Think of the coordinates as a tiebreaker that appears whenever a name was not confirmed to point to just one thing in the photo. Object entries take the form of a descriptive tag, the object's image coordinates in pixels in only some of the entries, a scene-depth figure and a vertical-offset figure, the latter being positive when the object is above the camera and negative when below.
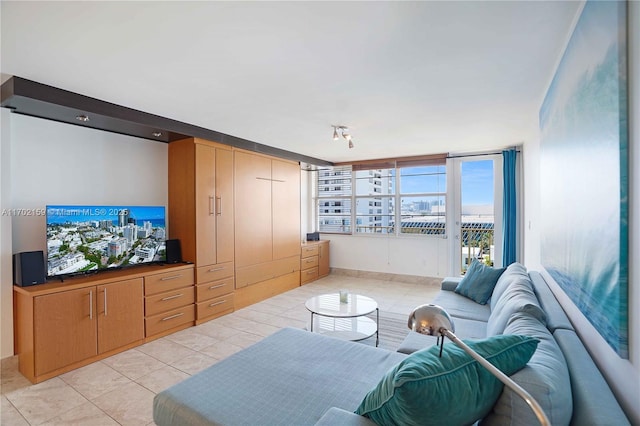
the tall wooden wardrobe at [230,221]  3.83 -0.11
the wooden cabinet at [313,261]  5.80 -0.95
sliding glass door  5.16 -0.02
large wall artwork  1.00 +0.15
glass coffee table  3.06 -1.01
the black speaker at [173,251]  3.76 -0.45
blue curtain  4.78 +0.02
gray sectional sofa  0.99 -0.88
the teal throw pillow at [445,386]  0.96 -0.55
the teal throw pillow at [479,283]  3.17 -0.76
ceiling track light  3.67 +0.99
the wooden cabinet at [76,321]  2.54 -0.95
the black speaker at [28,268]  2.66 -0.46
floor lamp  0.87 -0.32
